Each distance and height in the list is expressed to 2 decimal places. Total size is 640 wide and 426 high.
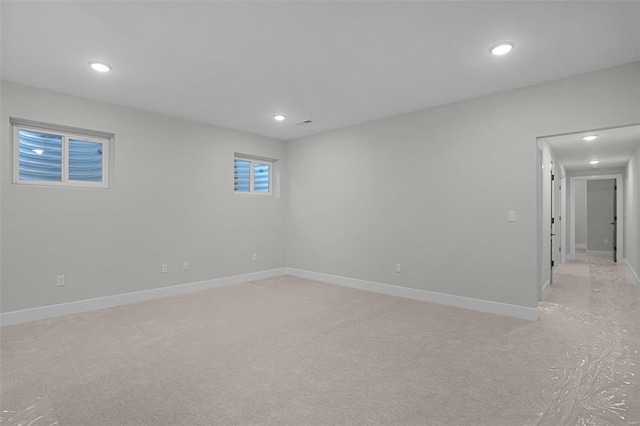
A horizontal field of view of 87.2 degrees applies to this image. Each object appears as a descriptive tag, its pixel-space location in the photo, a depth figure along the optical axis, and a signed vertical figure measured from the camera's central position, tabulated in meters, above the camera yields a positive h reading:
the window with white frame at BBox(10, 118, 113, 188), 3.81 +0.70
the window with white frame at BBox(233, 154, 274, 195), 6.01 +0.70
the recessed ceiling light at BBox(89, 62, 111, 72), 3.18 +1.41
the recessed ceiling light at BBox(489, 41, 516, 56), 2.80 +1.41
